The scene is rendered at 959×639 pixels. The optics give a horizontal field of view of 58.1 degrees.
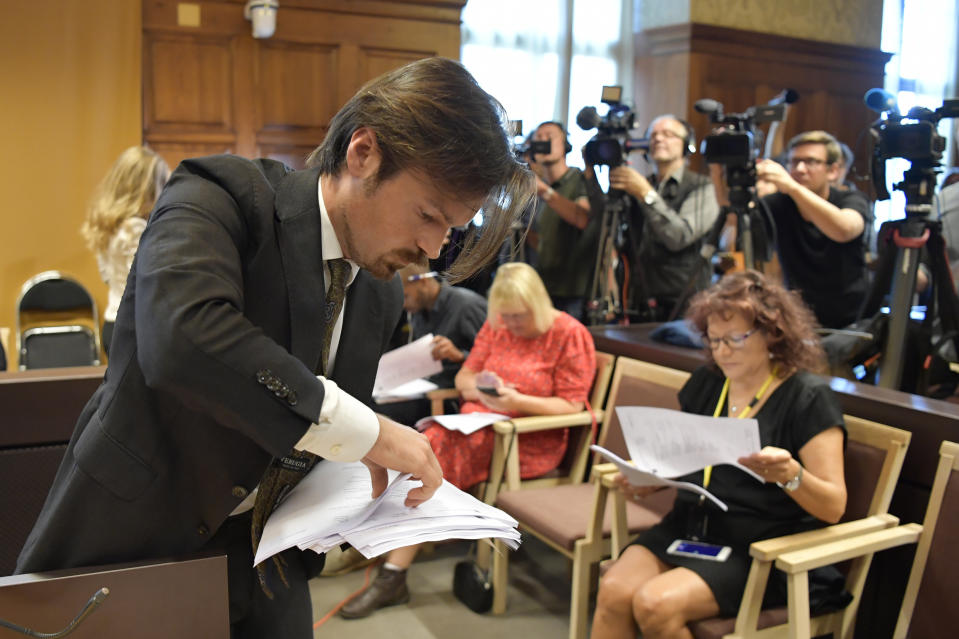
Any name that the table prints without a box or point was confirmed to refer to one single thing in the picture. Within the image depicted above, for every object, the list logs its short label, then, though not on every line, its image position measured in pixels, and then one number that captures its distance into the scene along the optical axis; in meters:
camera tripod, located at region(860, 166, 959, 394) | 2.57
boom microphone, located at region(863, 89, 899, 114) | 2.55
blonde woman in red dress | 2.88
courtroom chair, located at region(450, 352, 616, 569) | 2.79
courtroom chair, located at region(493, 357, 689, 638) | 2.37
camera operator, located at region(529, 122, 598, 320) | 3.78
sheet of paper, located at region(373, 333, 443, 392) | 3.03
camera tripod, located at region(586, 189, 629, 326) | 3.53
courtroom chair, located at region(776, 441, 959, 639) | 1.83
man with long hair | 0.85
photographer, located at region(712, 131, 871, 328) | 2.99
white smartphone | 1.98
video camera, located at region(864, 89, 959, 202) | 2.49
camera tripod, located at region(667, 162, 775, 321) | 2.98
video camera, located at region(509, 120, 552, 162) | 3.85
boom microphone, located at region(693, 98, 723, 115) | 3.12
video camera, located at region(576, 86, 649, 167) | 3.46
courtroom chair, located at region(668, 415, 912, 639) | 1.79
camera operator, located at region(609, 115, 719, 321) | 3.44
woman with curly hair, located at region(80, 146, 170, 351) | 3.29
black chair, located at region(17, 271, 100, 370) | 4.07
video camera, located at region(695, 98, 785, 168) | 2.95
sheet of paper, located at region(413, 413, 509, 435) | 2.78
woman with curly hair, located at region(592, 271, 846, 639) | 1.90
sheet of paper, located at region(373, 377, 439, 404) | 3.12
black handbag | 2.72
